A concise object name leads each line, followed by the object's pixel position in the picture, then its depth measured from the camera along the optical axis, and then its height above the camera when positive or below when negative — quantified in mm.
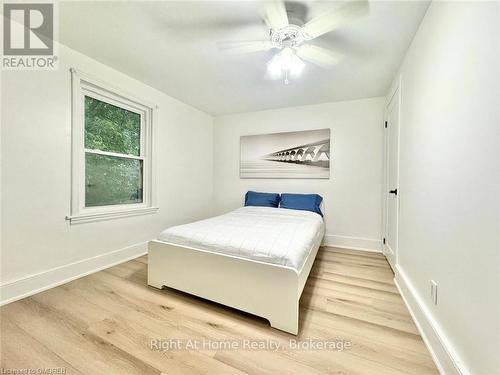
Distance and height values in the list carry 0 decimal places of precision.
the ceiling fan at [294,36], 1258 +1103
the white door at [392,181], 2225 +80
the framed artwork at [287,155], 3309 +533
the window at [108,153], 2133 +376
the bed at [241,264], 1445 -599
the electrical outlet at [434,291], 1281 -630
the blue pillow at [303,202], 3121 -221
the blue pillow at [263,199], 3365 -202
